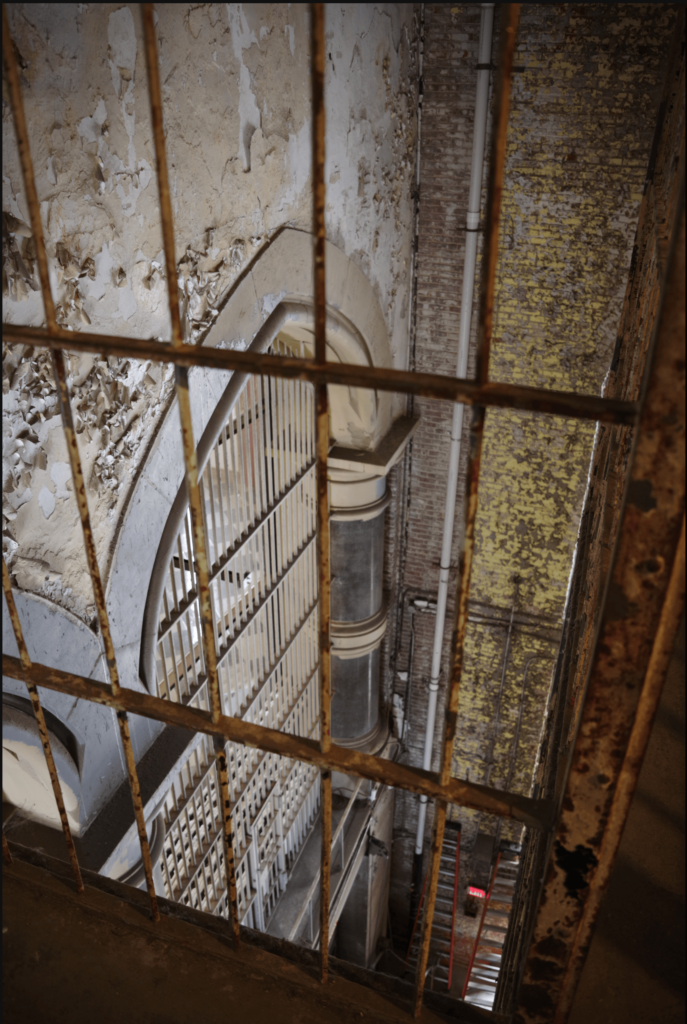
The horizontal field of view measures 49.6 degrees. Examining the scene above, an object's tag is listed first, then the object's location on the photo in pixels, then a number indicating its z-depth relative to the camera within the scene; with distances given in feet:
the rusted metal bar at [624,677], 2.77
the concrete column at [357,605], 18.65
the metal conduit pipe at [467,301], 16.08
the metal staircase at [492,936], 21.81
